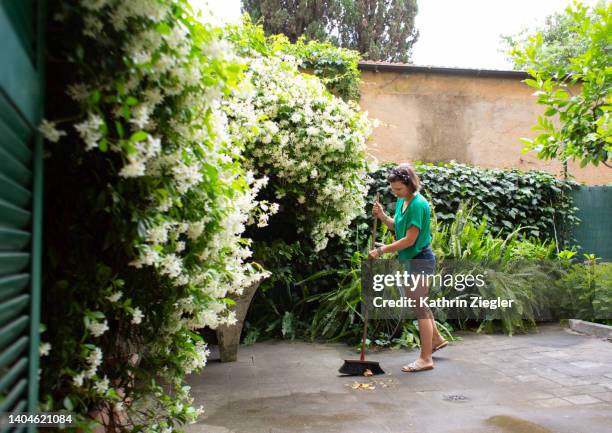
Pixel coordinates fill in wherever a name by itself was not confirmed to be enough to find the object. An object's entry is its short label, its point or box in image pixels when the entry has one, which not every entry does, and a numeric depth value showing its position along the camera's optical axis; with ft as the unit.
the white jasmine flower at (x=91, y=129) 5.05
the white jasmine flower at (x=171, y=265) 6.22
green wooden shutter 4.48
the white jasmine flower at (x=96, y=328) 5.94
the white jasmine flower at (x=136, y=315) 6.37
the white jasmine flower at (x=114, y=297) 6.13
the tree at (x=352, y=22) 62.80
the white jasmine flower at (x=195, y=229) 6.78
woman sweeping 15.81
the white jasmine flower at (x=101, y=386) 6.17
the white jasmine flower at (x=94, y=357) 6.05
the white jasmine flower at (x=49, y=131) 5.10
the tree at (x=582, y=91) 14.48
